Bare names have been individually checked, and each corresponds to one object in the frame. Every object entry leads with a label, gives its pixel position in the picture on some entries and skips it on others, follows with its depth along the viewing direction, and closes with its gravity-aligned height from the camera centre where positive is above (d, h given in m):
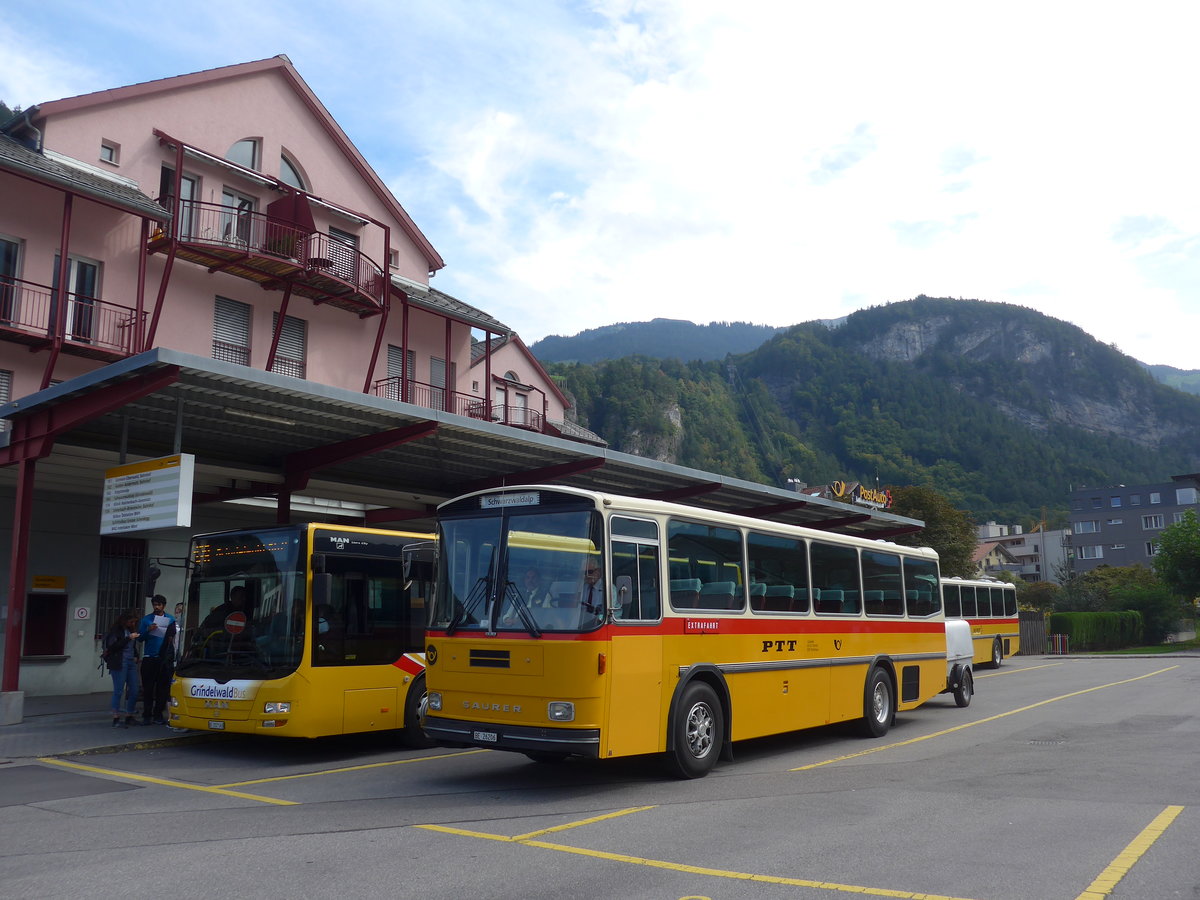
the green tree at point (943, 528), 50.56 +4.07
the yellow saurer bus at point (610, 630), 9.02 -0.18
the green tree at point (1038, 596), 83.19 +0.86
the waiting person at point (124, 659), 14.69 -0.60
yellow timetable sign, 13.28 +1.68
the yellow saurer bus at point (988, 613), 31.62 -0.20
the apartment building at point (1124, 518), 109.81 +9.73
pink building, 17.12 +7.42
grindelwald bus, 11.68 -0.22
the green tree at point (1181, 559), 58.25 +2.62
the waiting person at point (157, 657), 15.07 -0.59
